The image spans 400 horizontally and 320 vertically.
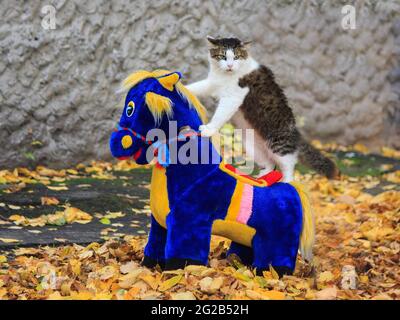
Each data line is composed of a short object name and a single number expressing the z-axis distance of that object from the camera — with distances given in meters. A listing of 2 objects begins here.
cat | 8.59
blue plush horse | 6.75
